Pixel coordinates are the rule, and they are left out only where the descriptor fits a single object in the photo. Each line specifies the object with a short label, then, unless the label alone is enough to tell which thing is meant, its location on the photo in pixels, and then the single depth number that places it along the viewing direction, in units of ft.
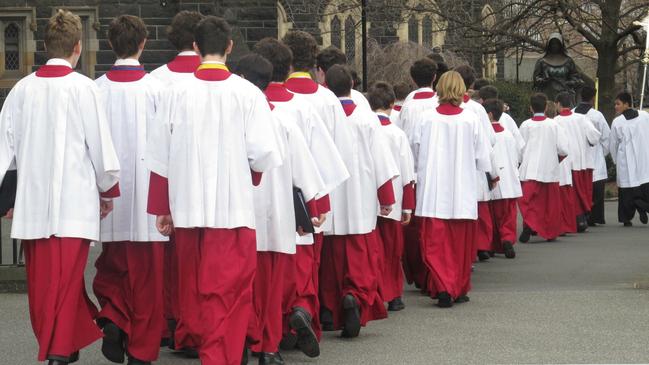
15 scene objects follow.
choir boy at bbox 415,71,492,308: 39.19
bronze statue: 84.94
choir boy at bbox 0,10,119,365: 27.20
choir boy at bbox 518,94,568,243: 61.36
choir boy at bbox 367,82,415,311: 38.04
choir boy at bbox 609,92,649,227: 70.54
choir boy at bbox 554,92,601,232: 66.08
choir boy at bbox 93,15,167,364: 28.99
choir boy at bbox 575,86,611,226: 69.41
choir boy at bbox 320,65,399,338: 33.99
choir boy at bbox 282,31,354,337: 31.24
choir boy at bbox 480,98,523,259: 53.11
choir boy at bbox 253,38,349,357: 30.27
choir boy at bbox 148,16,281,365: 25.82
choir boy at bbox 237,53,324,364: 28.68
